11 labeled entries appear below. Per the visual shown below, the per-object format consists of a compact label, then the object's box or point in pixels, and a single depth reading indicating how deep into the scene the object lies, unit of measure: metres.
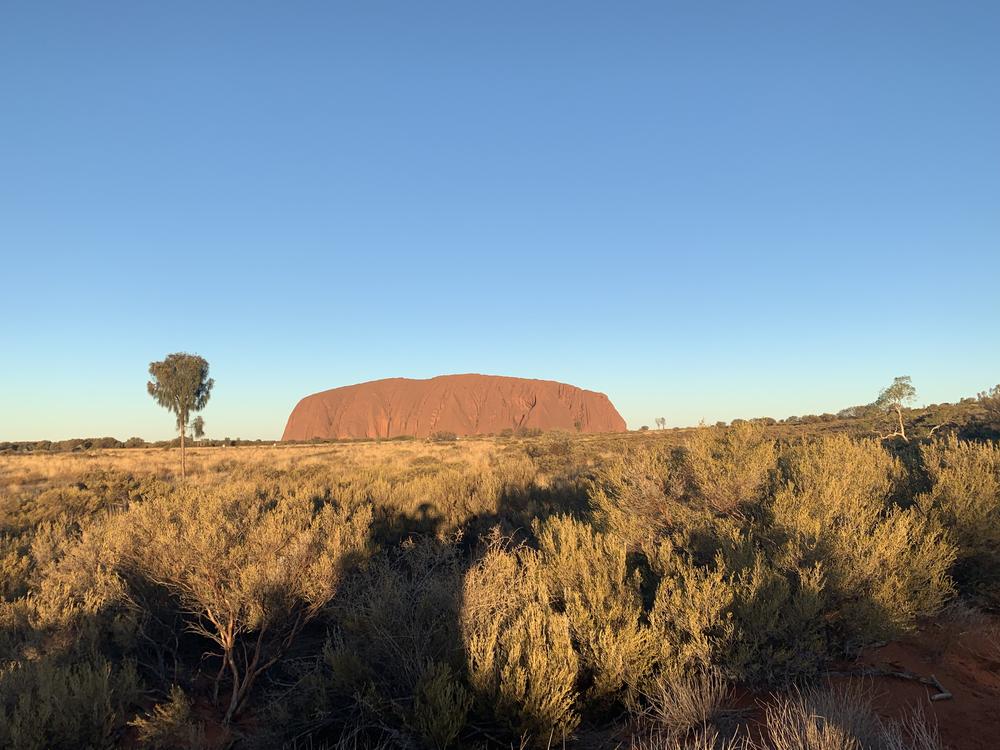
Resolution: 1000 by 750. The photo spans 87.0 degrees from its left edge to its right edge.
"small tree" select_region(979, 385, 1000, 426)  17.70
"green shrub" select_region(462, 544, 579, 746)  3.25
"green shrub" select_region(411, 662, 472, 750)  3.09
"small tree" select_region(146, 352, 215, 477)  22.64
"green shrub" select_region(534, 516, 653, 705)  3.67
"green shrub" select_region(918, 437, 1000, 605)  5.35
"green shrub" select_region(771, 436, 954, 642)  4.17
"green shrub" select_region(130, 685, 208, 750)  3.91
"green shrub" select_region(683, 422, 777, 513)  6.38
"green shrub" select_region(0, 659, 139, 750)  3.21
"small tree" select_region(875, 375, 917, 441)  24.33
